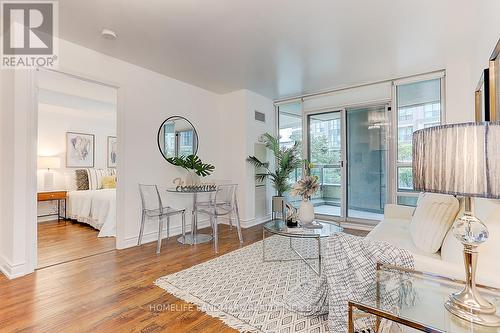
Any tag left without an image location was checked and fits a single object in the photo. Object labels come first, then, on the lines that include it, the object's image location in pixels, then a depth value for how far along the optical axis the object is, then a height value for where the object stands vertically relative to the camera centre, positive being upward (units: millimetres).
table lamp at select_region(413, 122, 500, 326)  882 -24
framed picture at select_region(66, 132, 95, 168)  5539 +439
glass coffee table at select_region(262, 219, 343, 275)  2352 -641
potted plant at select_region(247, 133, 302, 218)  4793 +39
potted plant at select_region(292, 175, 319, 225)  2654 -270
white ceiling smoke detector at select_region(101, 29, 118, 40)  2558 +1429
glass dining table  3555 -1004
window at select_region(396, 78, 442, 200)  3791 +825
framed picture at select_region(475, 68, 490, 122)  1991 +627
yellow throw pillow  5543 -306
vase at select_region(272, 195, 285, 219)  4750 -709
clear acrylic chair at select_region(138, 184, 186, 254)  3381 -553
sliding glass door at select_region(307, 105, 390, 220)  4305 +160
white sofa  1206 -502
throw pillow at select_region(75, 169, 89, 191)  5470 -256
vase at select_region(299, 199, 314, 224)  2678 -481
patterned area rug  1746 -1083
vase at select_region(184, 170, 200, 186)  3715 -157
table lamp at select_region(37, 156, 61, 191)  4918 +54
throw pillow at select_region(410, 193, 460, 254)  1804 -416
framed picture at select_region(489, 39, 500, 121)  1711 +617
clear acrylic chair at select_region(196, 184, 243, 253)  3641 -533
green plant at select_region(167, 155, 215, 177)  3830 +67
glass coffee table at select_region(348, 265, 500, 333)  966 -616
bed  4000 -730
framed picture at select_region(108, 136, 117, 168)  6217 +423
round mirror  3877 +508
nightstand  4727 -554
